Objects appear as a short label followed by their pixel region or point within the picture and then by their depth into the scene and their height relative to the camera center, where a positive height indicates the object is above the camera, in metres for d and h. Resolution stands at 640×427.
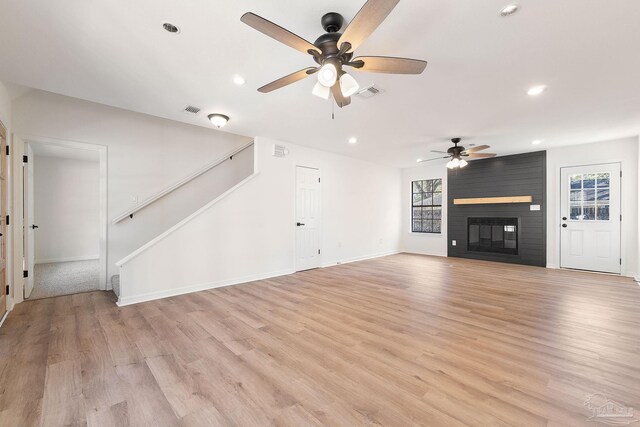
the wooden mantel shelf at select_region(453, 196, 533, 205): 6.22 +0.36
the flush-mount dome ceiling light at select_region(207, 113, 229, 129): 3.91 +1.41
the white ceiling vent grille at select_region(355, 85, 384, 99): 3.07 +1.46
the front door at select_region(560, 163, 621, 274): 5.29 -0.06
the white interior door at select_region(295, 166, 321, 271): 5.70 -0.09
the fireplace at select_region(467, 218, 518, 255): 6.52 -0.52
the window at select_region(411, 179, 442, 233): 7.89 +0.26
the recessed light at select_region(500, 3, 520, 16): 1.86 +1.46
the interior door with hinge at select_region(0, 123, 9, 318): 3.05 -0.05
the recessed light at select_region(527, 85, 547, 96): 3.06 +1.47
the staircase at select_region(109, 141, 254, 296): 4.59 +0.24
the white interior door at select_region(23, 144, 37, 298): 3.81 -0.13
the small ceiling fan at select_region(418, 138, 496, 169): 5.30 +1.24
